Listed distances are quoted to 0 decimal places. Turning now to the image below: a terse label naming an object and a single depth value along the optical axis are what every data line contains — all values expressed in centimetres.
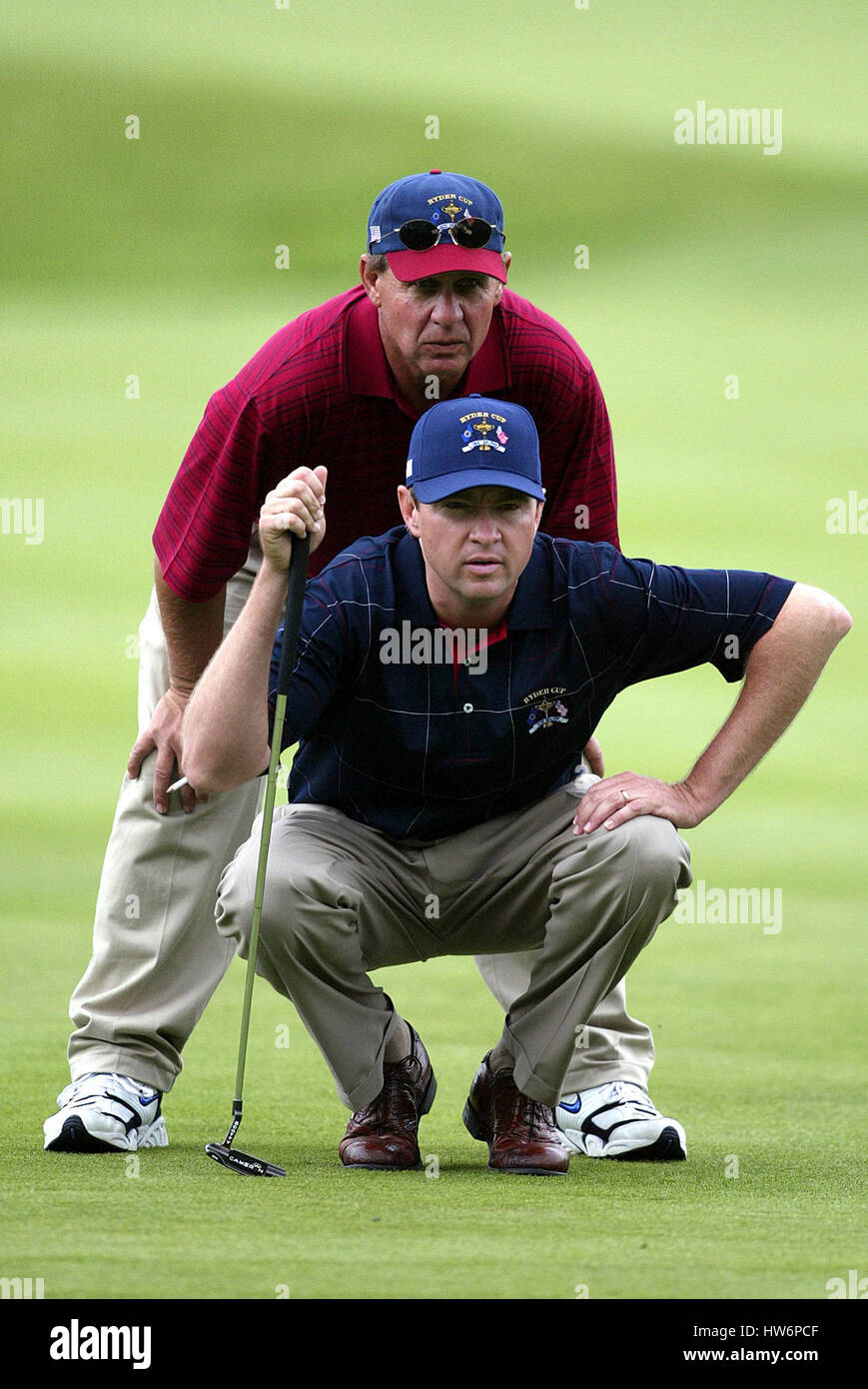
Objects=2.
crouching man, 587
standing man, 630
